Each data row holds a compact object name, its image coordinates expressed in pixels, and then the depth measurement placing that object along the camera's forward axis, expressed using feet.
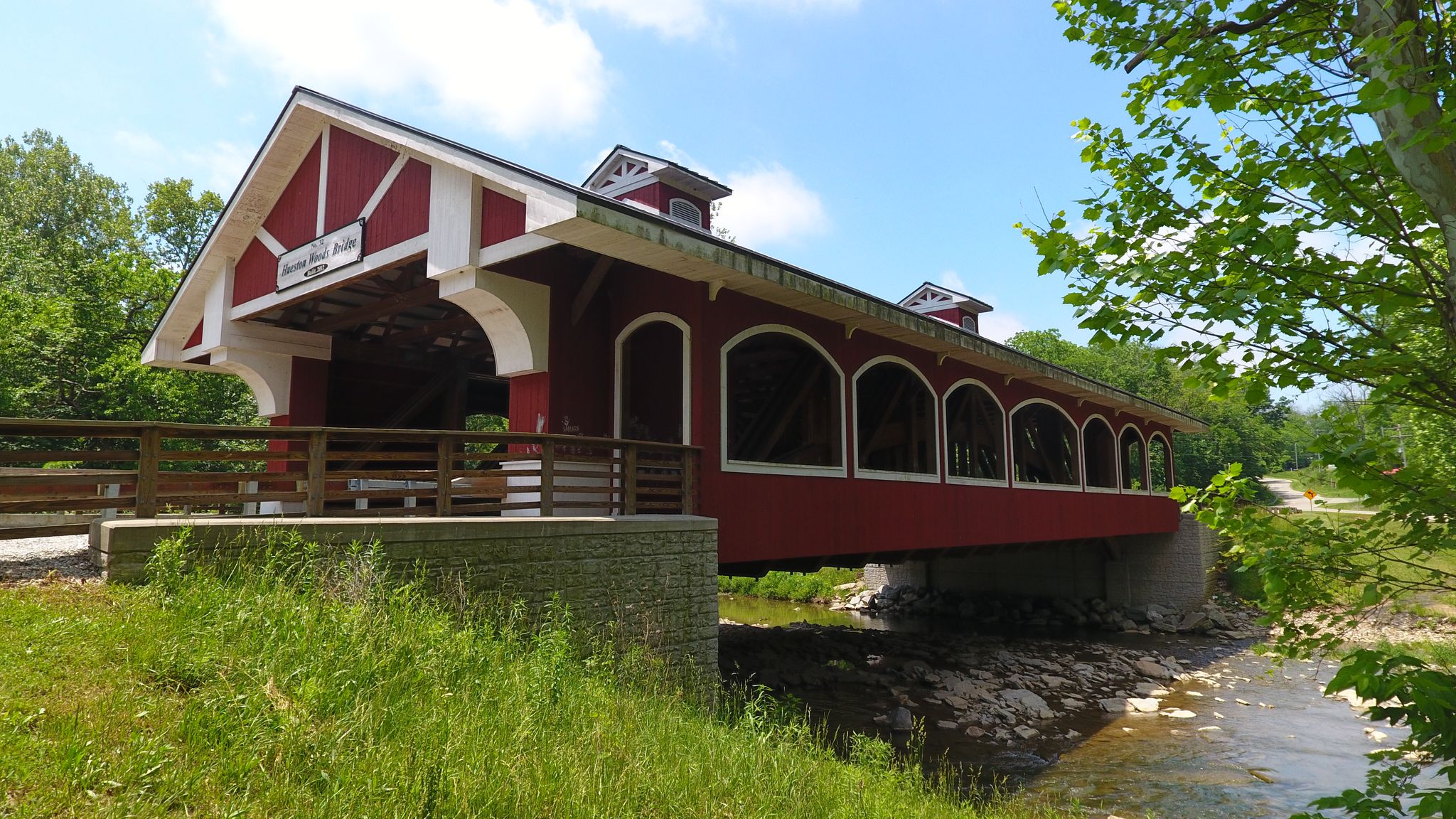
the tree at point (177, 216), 105.70
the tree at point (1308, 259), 11.21
